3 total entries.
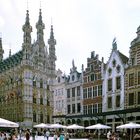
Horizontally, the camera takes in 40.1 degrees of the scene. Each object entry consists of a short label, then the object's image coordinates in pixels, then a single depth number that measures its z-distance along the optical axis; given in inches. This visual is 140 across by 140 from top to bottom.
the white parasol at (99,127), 822.9
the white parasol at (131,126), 689.7
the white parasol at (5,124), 462.4
